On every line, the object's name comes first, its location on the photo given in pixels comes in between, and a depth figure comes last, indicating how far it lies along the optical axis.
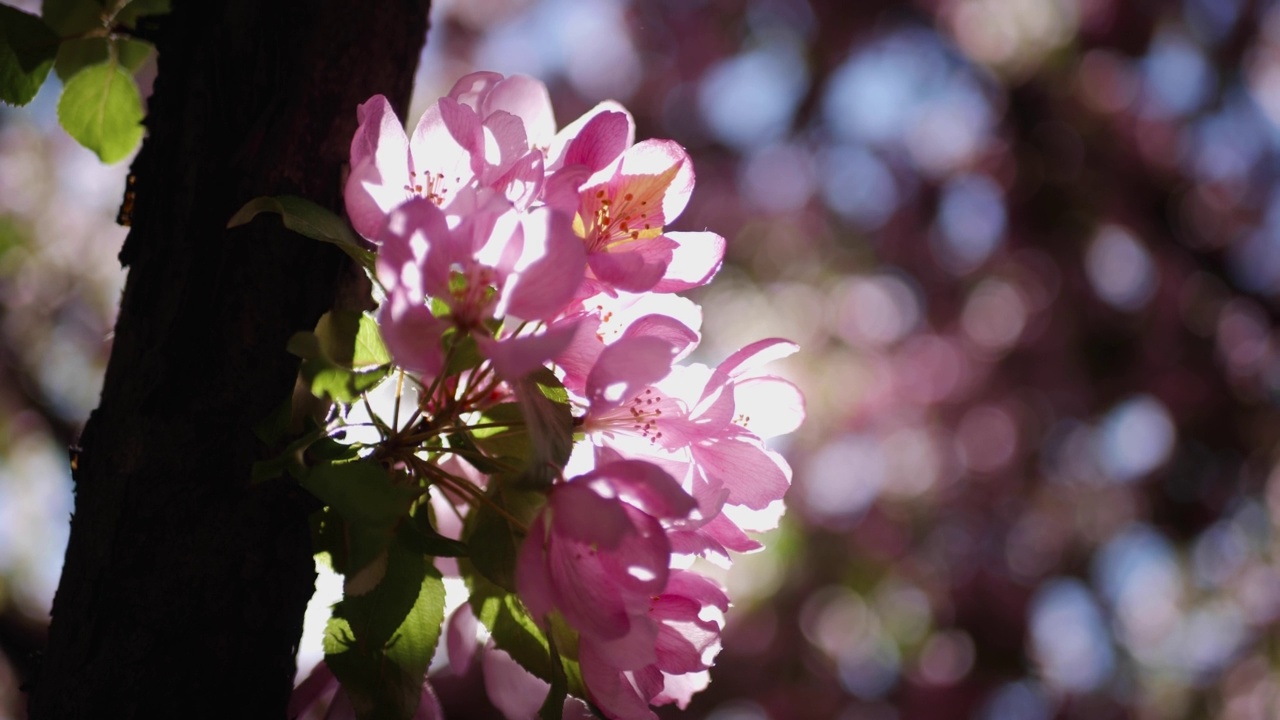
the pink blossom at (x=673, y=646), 0.70
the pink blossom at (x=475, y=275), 0.66
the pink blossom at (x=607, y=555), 0.67
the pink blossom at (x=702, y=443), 0.70
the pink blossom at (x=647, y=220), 0.70
